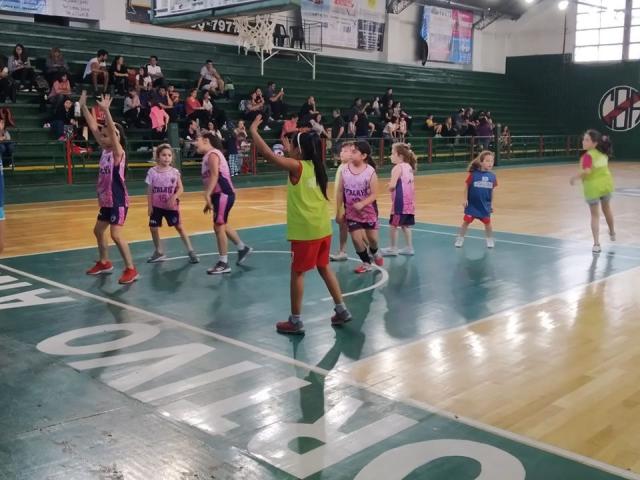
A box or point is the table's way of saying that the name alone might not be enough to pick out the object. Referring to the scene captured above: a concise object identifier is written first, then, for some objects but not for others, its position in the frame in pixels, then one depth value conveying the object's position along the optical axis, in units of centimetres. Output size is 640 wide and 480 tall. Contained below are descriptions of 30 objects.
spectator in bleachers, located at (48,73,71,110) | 1614
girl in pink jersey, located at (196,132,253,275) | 766
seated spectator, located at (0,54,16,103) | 1552
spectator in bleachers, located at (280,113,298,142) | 1961
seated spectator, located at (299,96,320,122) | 2064
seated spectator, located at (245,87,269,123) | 2008
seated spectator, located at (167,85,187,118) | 1805
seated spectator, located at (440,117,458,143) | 2578
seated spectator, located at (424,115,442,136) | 2582
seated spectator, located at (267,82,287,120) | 2069
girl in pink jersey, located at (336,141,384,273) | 756
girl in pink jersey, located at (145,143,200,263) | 806
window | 3161
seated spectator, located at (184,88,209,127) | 1786
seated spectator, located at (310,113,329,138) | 2012
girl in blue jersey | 937
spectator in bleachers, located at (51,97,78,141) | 1582
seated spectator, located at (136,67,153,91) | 1775
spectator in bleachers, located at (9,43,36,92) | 1642
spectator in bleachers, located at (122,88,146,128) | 1706
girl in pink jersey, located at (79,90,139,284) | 709
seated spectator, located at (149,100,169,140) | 1705
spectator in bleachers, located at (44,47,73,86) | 1678
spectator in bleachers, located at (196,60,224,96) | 1989
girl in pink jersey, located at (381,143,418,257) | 869
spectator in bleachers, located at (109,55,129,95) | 1783
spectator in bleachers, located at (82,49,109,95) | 1736
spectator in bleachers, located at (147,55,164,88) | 1856
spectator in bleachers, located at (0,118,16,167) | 1418
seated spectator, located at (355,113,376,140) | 2189
